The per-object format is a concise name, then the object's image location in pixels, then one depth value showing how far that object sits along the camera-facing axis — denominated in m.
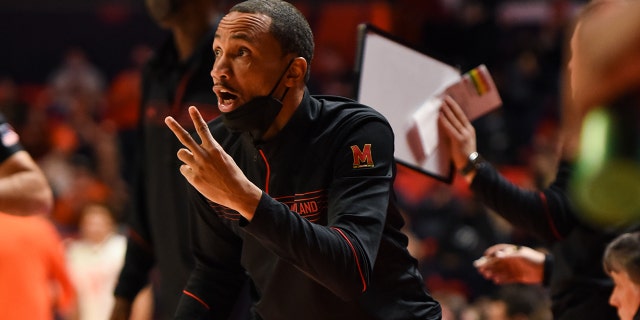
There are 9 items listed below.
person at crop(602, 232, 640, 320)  5.98
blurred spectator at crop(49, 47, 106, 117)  24.12
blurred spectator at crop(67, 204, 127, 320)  13.68
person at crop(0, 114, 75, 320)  6.03
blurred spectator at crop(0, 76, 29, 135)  22.19
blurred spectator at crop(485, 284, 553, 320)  10.21
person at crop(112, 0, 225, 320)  7.26
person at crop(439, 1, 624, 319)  6.67
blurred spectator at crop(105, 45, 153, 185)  23.11
